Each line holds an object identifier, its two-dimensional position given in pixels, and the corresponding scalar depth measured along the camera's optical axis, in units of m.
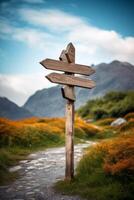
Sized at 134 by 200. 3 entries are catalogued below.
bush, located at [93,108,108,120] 37.53
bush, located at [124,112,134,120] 28.52
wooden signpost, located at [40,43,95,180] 7.66
